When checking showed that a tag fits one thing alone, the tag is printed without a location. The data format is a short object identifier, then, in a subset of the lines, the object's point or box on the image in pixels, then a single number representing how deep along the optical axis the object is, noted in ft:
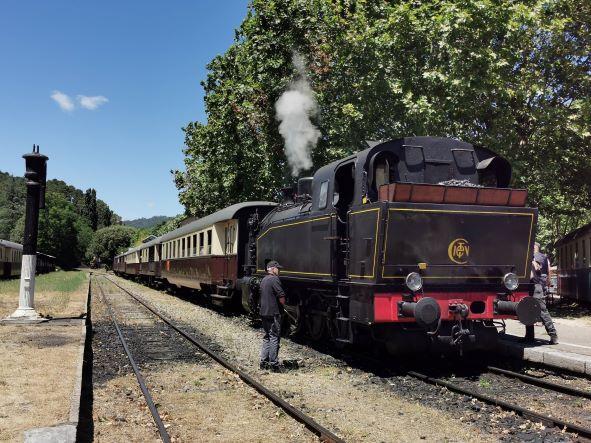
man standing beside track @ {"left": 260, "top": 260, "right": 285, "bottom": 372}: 27.61
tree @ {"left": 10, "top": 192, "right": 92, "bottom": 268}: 288.92
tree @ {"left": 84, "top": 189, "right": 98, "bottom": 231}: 461.37
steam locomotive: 24.22
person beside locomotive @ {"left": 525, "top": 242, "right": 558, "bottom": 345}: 30.63
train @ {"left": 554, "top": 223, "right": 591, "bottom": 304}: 59.62
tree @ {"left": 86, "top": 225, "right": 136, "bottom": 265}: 367.86
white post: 42.57
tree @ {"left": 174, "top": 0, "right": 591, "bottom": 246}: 49.14
